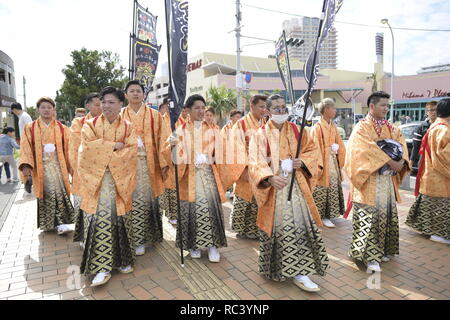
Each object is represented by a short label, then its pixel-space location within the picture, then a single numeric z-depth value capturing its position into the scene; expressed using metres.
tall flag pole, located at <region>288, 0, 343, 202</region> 2.89
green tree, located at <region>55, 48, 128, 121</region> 21.72
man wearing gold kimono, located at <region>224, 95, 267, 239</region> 4.25
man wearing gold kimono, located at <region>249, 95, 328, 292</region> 3.24
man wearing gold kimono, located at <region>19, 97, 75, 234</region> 4.96
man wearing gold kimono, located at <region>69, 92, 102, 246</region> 4.44
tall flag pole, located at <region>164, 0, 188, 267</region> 3.46
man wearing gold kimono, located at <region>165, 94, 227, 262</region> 4.01
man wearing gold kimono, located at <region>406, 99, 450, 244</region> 4.27
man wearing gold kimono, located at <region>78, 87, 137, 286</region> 3.39
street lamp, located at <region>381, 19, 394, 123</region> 20.53
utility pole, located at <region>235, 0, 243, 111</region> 15.30
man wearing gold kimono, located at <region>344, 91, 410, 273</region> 3.69
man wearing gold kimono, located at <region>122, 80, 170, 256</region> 4.25
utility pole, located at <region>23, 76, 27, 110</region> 33.56
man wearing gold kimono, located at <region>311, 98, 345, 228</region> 5.44
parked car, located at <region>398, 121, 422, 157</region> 10.42
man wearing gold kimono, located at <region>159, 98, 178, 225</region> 4.65
